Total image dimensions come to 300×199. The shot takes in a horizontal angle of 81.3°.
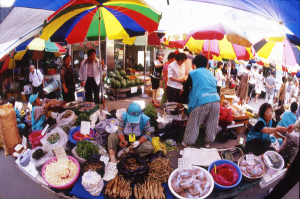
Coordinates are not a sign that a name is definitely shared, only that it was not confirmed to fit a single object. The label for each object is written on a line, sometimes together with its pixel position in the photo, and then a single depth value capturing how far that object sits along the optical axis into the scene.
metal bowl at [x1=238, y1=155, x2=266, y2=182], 2.91
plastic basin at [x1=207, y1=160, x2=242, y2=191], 2.66
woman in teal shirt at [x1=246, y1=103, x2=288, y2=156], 3.21
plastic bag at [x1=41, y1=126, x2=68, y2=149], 3.25
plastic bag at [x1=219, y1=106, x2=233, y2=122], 4.39
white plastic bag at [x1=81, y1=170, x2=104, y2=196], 2.50
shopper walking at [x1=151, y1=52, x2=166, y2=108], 6.75
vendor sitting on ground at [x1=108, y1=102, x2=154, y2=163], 3.25
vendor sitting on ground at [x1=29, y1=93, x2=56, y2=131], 3.88
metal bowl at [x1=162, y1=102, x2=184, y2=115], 4.48
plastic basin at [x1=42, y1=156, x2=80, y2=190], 2.60
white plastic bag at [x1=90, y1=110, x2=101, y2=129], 4.12
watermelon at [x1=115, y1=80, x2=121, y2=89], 7.52
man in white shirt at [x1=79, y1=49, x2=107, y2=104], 5.21
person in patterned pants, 3.51
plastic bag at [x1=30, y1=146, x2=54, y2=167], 2.98
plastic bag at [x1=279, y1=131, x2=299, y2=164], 3.06
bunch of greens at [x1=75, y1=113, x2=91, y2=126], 3.97
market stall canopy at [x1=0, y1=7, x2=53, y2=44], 3.27
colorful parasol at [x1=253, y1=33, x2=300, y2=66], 4.64
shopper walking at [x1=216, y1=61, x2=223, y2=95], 7.63
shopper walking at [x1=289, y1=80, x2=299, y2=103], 7.95
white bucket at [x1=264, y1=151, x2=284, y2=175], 2.96
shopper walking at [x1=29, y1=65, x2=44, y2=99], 6.58
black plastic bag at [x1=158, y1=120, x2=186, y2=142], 4.27
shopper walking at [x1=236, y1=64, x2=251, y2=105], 8.27
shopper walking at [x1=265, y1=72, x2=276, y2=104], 8.44
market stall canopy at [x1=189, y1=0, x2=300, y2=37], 2.44
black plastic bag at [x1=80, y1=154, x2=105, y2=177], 2.83
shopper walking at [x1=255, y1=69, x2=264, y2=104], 9.48
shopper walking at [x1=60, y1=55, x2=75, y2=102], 5.17
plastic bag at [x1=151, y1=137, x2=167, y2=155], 3.51
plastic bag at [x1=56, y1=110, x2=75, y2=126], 3.79
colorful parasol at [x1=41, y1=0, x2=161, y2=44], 3.42
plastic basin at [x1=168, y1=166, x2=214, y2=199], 2.46
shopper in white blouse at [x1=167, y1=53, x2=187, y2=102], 4.88
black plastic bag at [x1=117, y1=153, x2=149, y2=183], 2.67
